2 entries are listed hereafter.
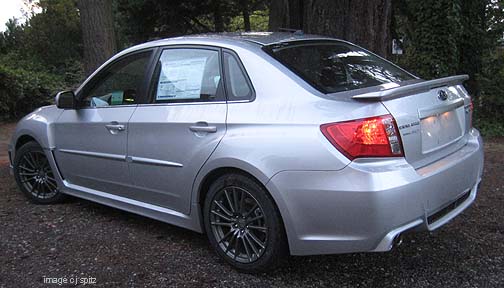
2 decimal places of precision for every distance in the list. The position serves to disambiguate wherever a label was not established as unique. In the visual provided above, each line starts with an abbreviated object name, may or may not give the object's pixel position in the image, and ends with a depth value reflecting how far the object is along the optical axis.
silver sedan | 3.17
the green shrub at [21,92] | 11.90
